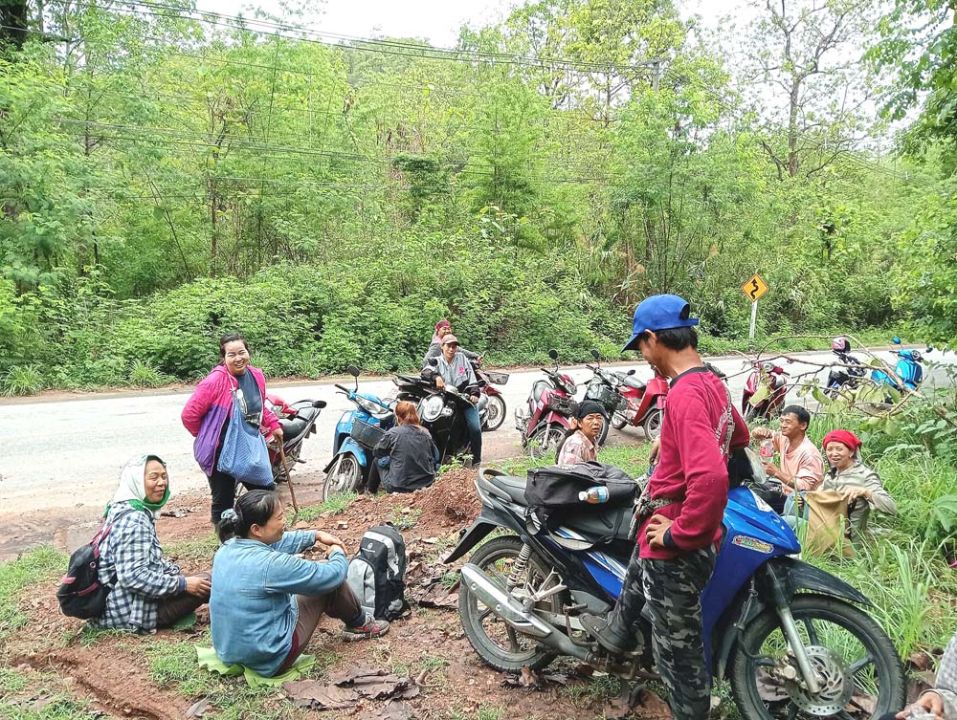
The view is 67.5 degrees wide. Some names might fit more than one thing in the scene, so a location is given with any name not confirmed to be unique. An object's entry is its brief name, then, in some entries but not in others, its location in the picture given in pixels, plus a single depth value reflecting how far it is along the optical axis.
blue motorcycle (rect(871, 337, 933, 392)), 9.84
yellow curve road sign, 22.16
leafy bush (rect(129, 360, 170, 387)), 14.16
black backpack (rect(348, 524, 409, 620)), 4.18
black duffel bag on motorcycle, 3.30
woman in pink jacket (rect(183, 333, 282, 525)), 5.24
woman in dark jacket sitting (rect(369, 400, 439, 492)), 6.57
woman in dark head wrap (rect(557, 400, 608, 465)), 5.64
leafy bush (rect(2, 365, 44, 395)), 13.14
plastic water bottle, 3.25
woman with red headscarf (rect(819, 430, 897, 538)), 4.79
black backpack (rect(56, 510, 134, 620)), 3.94
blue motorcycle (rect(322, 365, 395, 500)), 7.04
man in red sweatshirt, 2.52
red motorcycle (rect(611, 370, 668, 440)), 9.66
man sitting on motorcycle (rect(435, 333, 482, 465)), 7.93
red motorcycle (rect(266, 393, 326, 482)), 7.56
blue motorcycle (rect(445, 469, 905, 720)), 2.85
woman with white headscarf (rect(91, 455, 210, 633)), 3.99
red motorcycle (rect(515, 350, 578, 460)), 8.65
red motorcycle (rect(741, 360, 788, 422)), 8.10
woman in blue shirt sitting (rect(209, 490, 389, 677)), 3.51
